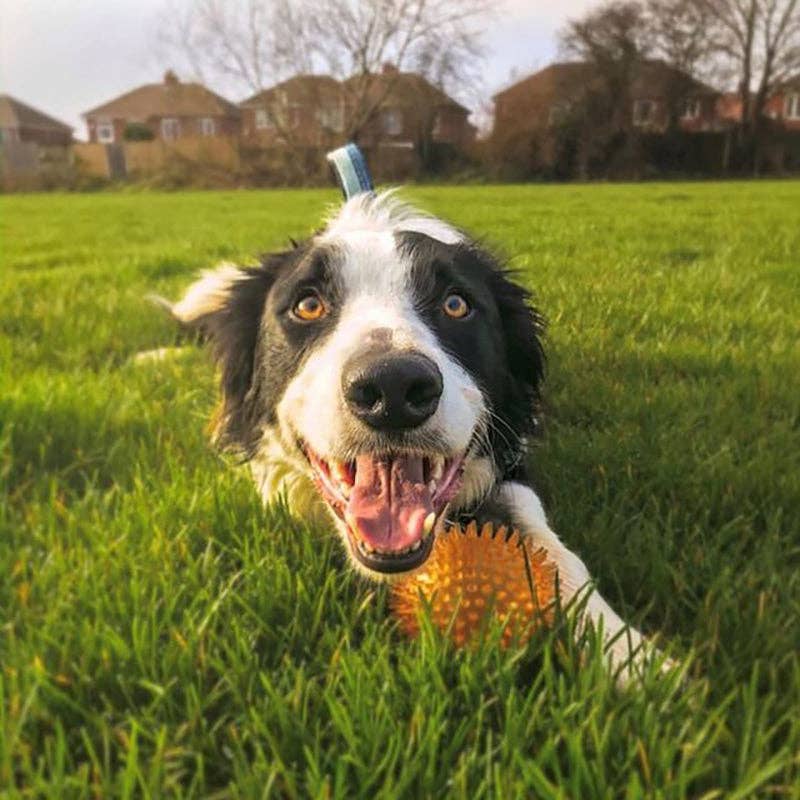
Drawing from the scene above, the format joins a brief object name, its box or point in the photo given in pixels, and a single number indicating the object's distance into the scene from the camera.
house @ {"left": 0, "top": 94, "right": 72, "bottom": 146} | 23.60
